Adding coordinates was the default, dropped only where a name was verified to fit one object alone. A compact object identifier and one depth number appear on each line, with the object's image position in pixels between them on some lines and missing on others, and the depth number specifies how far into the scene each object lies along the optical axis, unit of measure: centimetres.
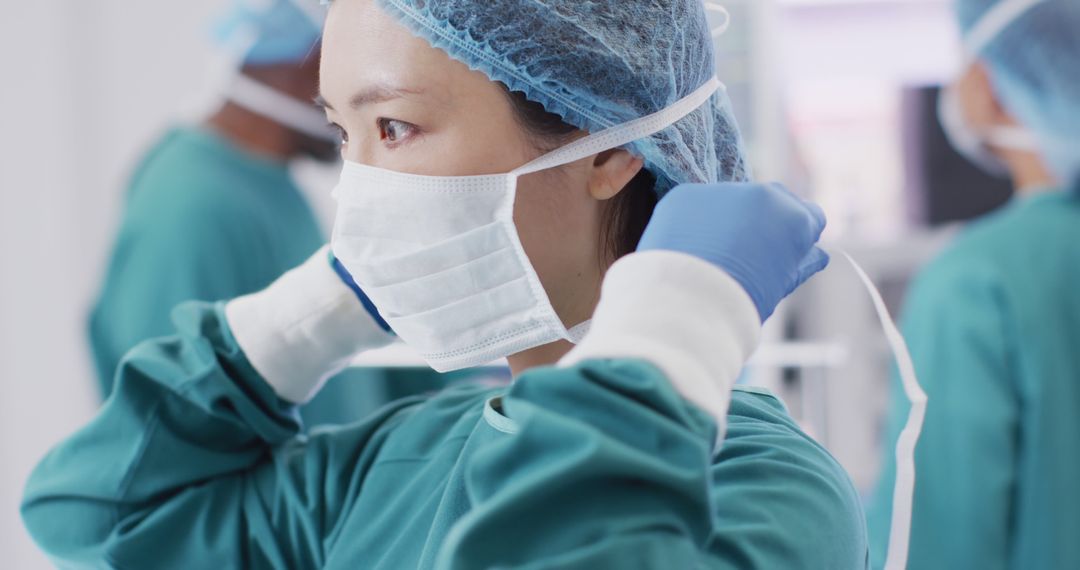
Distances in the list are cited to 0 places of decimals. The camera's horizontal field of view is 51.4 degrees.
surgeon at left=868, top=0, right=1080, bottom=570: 179
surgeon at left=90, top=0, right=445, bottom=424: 220
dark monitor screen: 312
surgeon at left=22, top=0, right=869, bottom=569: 76
